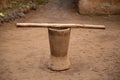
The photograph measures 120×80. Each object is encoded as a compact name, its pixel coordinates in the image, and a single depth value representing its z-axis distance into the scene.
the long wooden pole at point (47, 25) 4.37
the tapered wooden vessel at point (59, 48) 4.42
